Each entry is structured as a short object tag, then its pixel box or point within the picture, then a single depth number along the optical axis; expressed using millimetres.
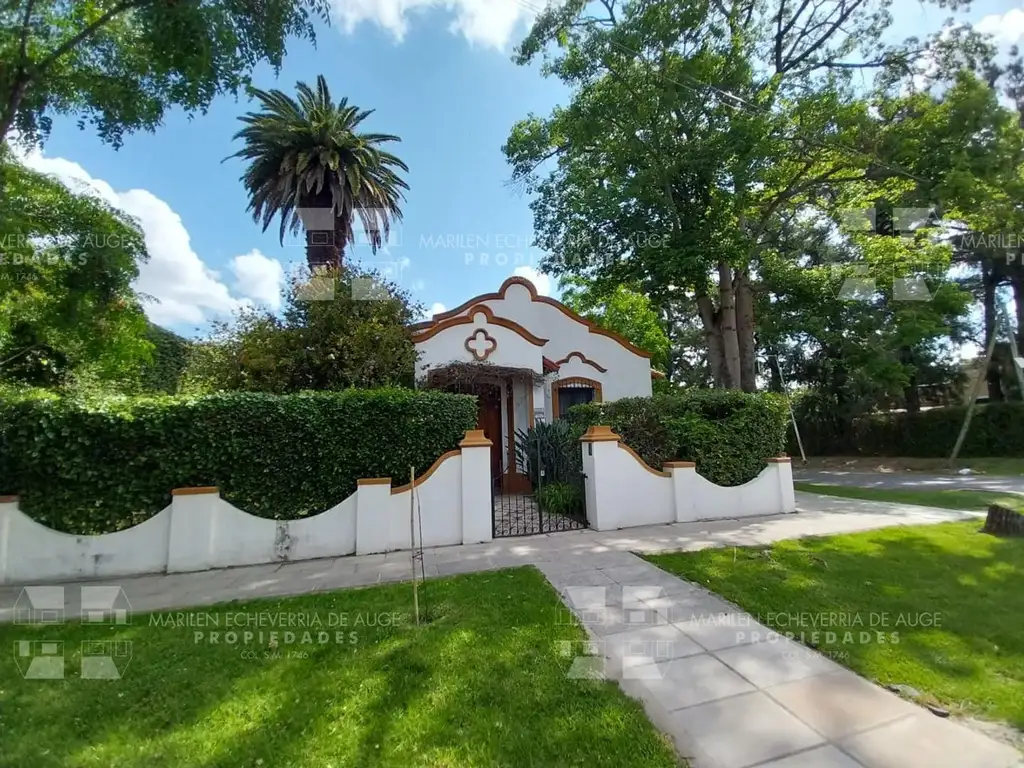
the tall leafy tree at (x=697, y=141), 12680
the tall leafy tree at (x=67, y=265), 6117
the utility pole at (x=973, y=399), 17162
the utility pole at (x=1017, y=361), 17719
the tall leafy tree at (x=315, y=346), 9203
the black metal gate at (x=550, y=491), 7781
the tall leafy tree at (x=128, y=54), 5266
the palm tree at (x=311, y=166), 15312
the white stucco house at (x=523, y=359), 10953
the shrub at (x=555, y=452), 8414
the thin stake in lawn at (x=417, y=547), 5426
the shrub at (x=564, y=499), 8289
